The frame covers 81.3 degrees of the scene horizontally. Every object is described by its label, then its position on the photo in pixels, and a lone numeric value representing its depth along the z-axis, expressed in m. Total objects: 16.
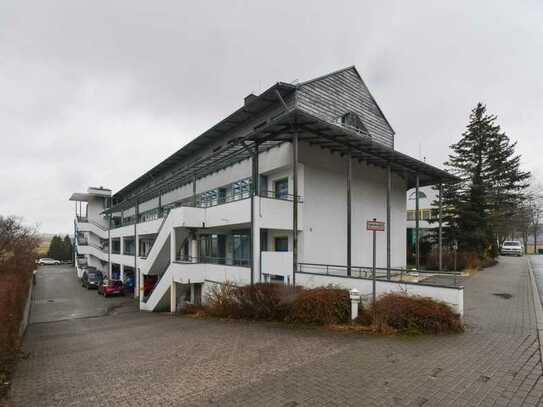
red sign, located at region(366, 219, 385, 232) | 7.88
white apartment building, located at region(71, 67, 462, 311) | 12.84
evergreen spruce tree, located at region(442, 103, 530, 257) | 24.88
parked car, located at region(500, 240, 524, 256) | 38.12
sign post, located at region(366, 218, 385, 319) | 7.87
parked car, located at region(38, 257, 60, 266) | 68.84
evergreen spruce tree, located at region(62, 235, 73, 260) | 75.38
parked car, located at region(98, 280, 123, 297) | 26.66
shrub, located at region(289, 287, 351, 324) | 8.69
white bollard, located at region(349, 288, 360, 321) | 8.54
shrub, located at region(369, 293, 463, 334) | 7.49
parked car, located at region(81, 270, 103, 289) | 32.44
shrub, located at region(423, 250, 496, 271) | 21.23
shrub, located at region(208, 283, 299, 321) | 9.76
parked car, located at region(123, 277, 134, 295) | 27.54
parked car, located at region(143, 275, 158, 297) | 21.36
